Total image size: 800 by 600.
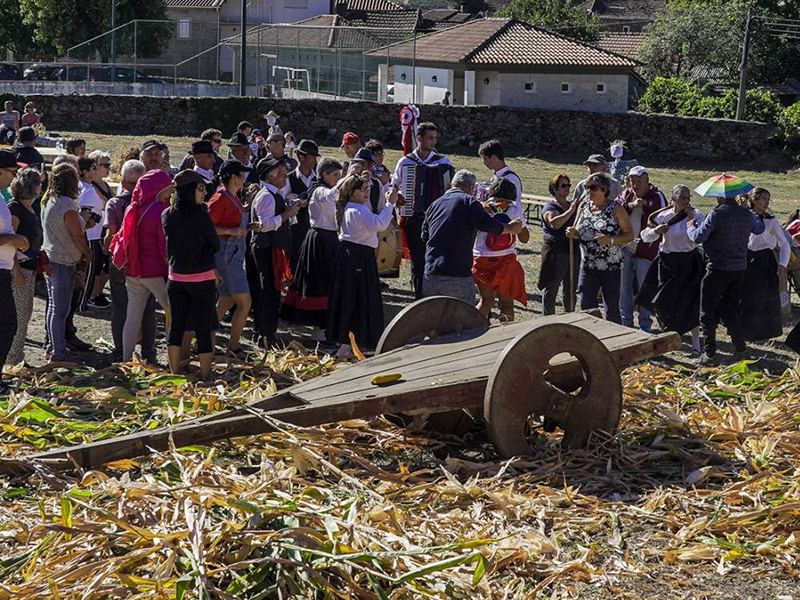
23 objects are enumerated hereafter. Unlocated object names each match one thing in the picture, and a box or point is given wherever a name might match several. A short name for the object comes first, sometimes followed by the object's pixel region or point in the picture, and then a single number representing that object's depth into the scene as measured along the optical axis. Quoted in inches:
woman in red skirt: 421.1
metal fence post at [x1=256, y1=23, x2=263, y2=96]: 1677.7
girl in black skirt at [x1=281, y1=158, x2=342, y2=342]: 417.7
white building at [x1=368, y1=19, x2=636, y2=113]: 1678.2
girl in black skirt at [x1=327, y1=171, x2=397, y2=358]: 387.9
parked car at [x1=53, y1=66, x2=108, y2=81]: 1620.3
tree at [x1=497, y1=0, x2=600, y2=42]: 2586.1
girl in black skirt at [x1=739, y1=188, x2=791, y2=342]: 438.9
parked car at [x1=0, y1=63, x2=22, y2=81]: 1871.3
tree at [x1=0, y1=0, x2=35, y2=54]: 2385.6
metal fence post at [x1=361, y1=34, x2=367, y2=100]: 1628.9
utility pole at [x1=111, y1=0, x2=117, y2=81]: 1576.0
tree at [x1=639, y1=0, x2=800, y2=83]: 2188.7
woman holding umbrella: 417.7
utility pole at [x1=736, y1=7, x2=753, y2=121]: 1556.3
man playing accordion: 466.0
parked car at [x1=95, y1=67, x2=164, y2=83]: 1588.3
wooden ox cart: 244.1
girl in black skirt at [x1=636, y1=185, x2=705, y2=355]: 428.1
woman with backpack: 364.8
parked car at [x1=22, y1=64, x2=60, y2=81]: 1795.0
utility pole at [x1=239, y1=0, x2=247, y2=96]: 1502.2
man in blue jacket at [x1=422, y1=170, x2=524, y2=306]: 367.2
